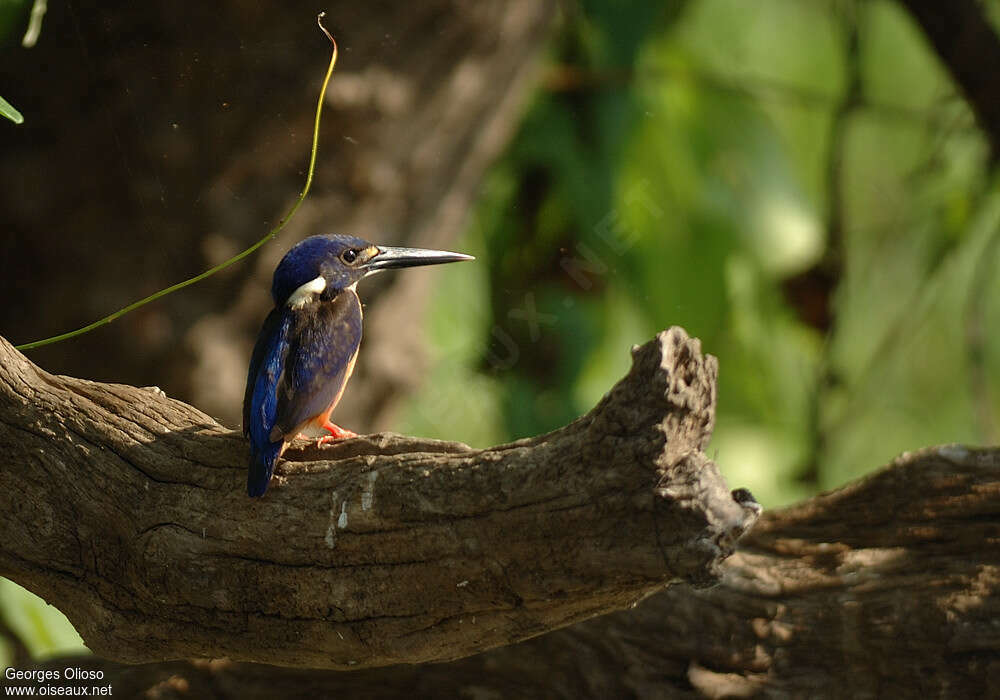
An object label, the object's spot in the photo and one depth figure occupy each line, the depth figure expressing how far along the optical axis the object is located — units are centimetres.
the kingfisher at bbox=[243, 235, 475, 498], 642
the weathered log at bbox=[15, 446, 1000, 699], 650
